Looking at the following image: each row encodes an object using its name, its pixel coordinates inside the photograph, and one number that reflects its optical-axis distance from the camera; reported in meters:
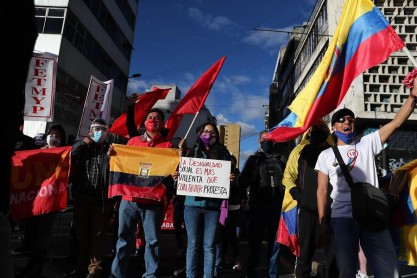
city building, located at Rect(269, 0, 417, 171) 15.78
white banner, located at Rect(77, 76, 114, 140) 7.75
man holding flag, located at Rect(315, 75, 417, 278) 2.84
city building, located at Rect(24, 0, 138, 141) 18.47
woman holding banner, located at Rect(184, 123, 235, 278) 3.96
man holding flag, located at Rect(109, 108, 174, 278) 4.01
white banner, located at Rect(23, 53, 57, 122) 6.47
